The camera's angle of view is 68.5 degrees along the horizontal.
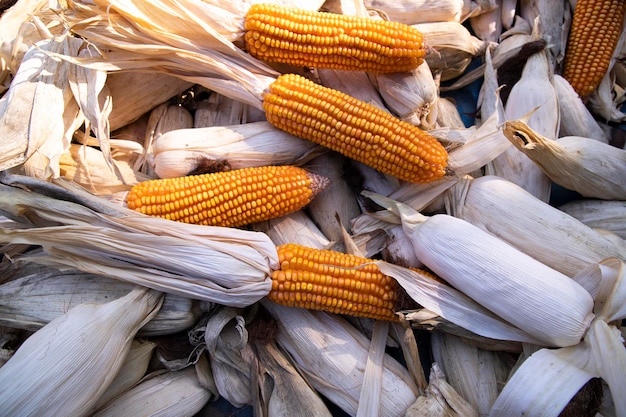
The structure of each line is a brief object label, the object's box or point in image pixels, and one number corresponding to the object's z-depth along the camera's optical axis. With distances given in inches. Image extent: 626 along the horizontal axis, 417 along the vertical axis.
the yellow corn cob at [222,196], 15.8
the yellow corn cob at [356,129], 16.3
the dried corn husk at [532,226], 15.7
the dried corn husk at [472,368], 15.4
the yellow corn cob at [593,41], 20.6
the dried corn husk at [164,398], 15.3
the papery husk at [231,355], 15.5
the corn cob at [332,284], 15.0
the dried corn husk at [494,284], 13.8
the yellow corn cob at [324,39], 16.8
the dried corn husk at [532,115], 18.5
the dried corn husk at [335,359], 15.3
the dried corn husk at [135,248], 14.5
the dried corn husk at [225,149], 17.2
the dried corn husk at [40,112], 15.9
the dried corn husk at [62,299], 15.2
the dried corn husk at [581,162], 16.9
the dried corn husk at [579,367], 12.6
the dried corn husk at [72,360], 12.7
